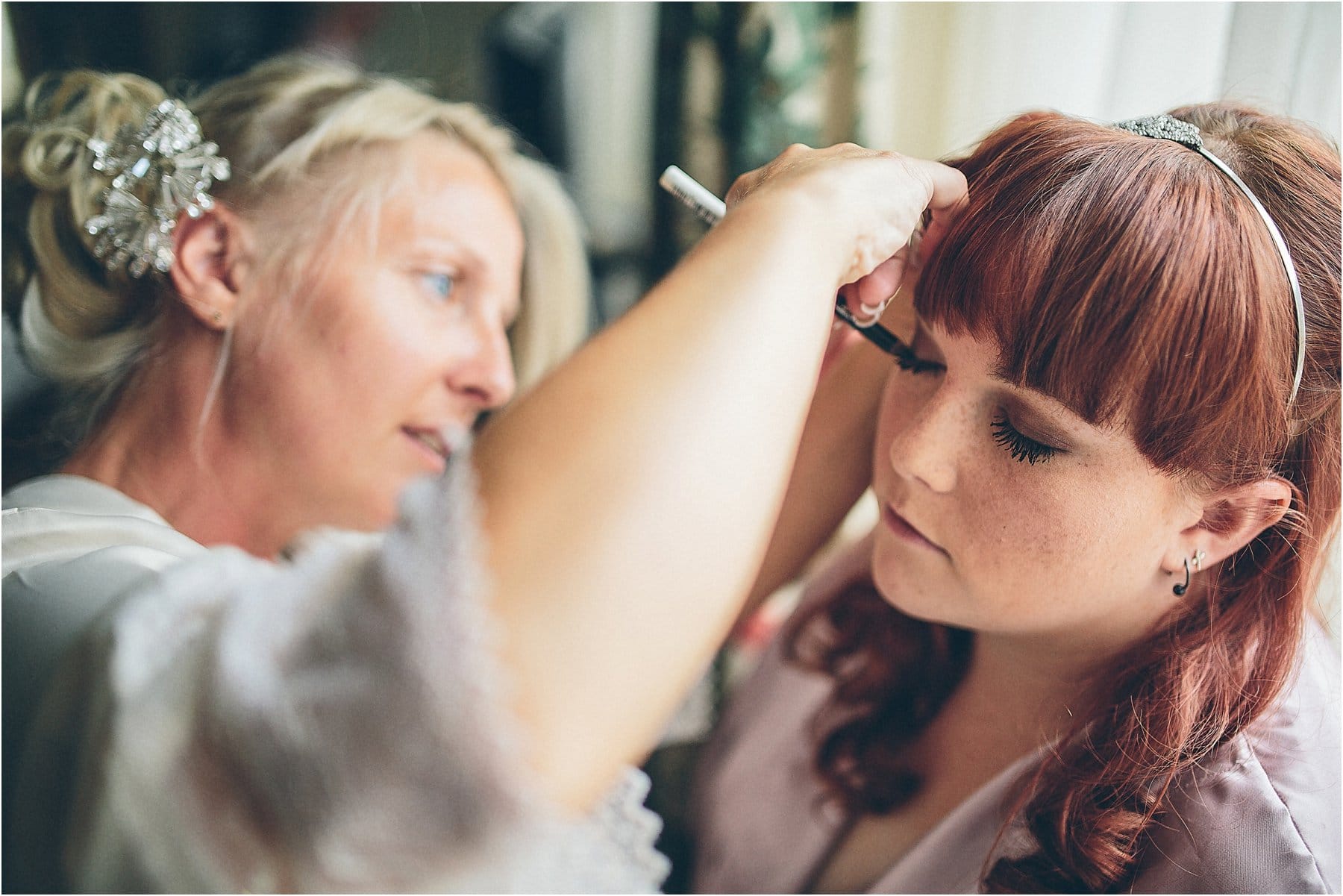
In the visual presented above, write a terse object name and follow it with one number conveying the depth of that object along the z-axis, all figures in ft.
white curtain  2.56
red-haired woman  1.78
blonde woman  1.20
